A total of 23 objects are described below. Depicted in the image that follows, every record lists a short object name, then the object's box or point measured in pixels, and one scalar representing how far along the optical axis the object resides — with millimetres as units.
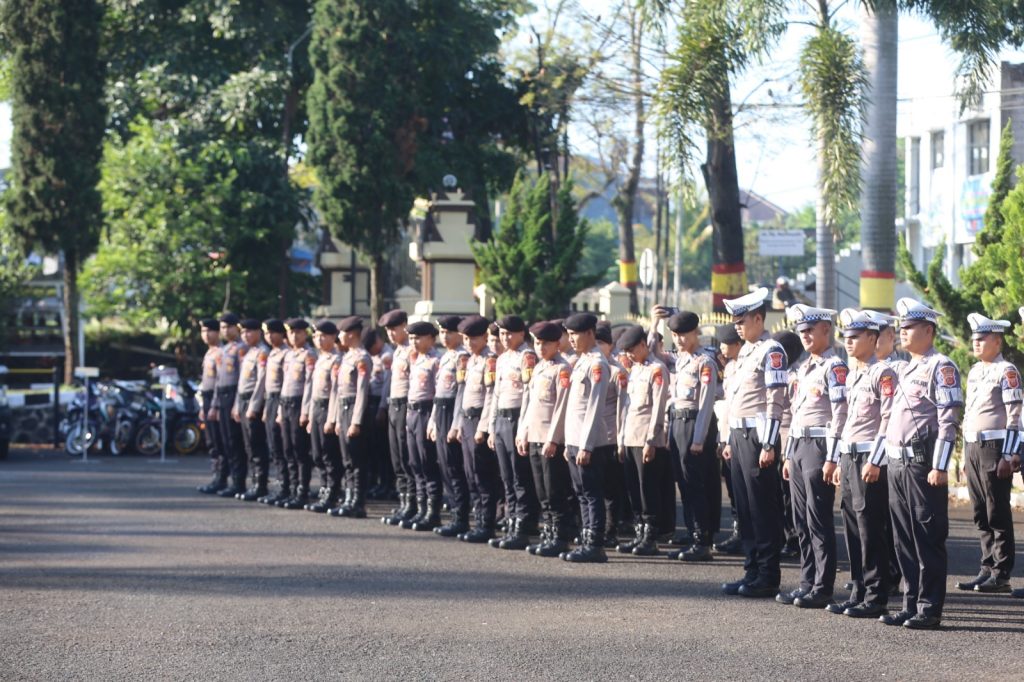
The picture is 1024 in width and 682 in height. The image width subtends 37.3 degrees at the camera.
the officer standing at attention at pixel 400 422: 14839
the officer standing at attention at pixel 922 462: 9016
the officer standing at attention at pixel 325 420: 16031
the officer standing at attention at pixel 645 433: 12617
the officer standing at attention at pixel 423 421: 14367
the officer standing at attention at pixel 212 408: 18094
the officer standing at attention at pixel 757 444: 10266
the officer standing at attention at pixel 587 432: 12148
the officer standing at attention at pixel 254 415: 17266
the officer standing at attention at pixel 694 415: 12125
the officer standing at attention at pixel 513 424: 13094
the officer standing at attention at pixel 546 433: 12516
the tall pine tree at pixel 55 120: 28344
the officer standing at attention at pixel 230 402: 17797
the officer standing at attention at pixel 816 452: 9750
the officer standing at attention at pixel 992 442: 10672
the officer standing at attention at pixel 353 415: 15414
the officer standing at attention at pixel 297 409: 16531
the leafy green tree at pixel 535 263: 25797
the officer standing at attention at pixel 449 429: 13938
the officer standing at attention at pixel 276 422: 16906
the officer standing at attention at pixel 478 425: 13680
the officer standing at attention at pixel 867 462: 9375
